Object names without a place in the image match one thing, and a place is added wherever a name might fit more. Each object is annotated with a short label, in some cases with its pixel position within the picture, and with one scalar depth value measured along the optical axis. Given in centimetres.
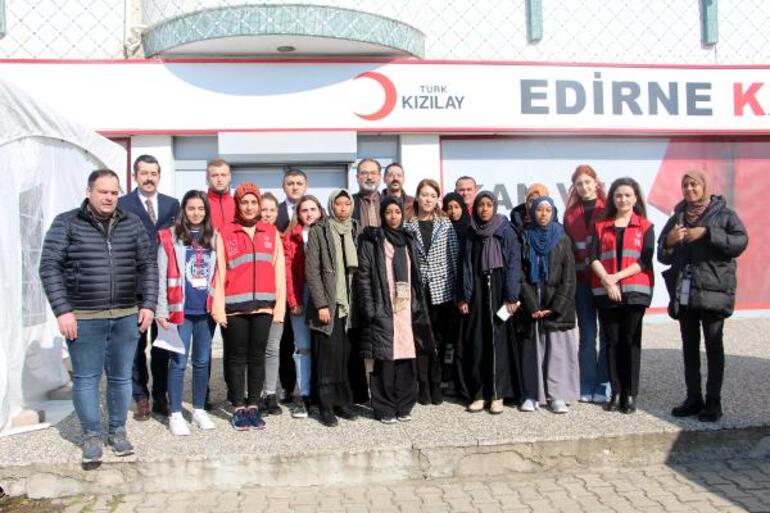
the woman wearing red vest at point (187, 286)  473
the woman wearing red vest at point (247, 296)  480
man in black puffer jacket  419
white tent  476
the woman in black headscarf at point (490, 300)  519
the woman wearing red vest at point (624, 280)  512
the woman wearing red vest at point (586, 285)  552
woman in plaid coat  540
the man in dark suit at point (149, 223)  509
